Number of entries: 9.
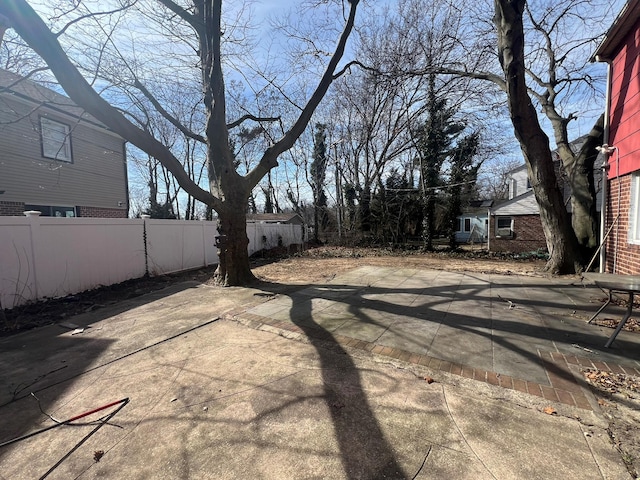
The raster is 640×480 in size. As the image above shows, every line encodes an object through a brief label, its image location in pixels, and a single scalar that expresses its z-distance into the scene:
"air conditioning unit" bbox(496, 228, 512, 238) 17.33
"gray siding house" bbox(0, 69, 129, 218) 8.89
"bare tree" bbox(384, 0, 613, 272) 6.91
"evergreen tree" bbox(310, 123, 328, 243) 19.89
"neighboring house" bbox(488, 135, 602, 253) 16.47
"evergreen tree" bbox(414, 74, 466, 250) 15.91
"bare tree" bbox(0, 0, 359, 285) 5.92
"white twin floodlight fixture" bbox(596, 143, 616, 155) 5.47
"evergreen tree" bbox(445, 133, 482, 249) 16.27
